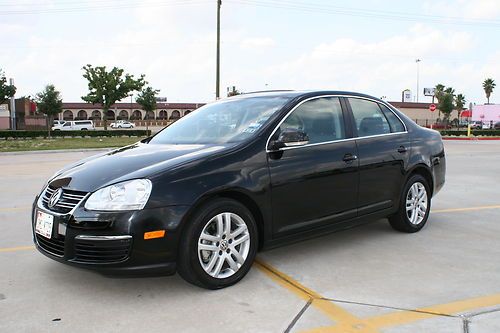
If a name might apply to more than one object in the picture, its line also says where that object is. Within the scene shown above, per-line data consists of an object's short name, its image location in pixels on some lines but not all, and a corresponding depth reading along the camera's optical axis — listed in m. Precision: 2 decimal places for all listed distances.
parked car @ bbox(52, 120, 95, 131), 56.62
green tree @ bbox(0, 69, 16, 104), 42.81
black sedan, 3.53
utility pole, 26.86
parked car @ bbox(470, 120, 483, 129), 70.36
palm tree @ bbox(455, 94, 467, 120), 95.50
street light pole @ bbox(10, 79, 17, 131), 57.53
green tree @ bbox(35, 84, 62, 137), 47.06
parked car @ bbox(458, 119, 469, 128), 77.25
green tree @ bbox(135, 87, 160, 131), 61.69
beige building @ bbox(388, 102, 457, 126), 88.31
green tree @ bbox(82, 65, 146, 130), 46.97
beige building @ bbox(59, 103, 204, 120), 95.69
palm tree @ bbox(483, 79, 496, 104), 102.00
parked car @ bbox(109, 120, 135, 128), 69.97
